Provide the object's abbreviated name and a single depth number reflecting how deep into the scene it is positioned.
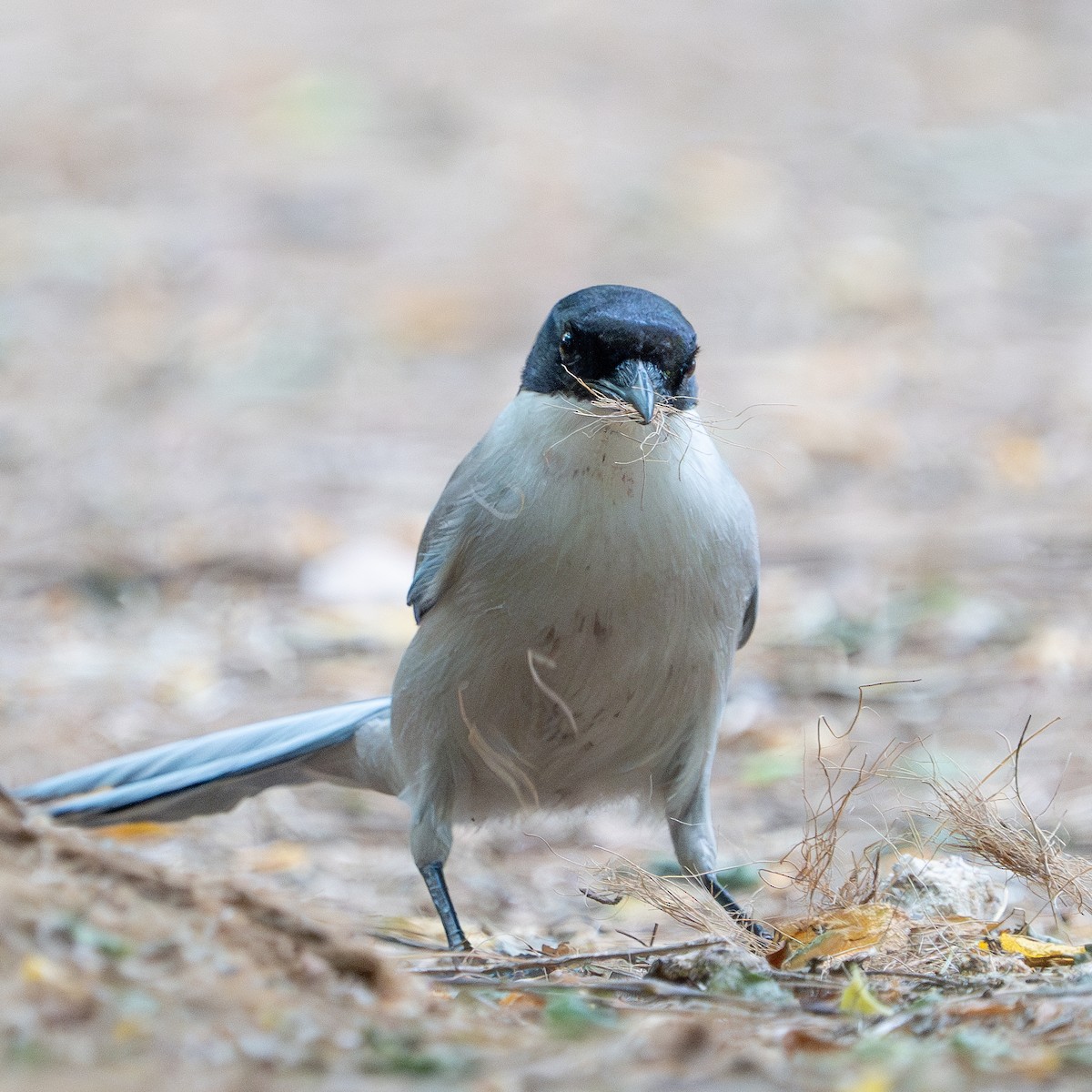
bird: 7.65
